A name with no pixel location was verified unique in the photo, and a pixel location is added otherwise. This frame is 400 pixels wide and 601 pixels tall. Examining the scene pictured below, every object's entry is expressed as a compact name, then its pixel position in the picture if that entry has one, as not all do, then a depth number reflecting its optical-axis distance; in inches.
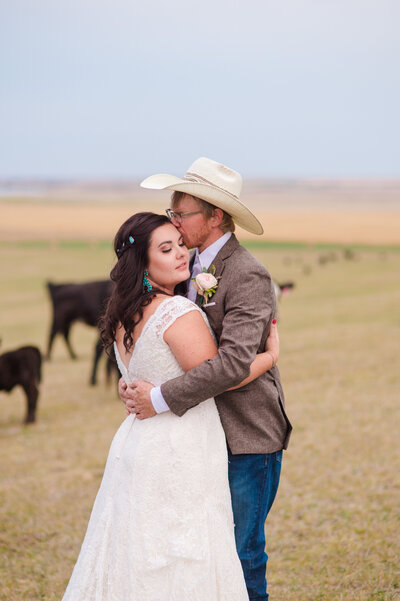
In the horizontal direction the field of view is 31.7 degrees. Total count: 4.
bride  117.9
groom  120.2
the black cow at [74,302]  506.3
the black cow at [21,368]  341.7
